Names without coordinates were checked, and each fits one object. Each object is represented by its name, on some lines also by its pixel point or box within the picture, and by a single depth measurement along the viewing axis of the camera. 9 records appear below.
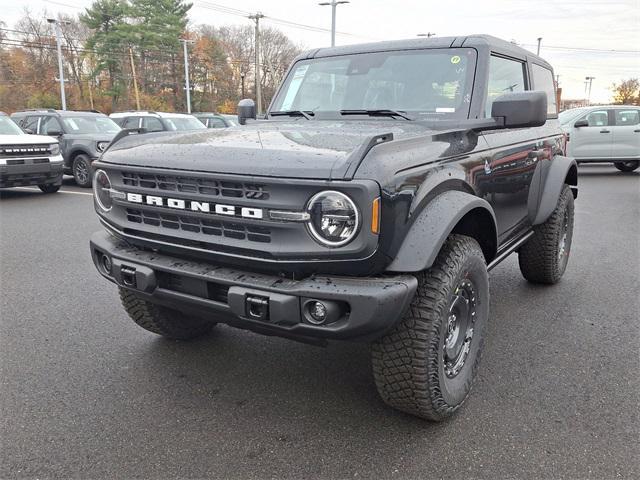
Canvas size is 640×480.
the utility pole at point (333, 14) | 27.78
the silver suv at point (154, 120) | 14.12
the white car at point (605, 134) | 13.84
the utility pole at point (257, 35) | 40.32
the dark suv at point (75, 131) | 11.63
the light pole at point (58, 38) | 33.75
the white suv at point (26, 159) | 9.81
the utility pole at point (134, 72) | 50.28
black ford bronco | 2.12
